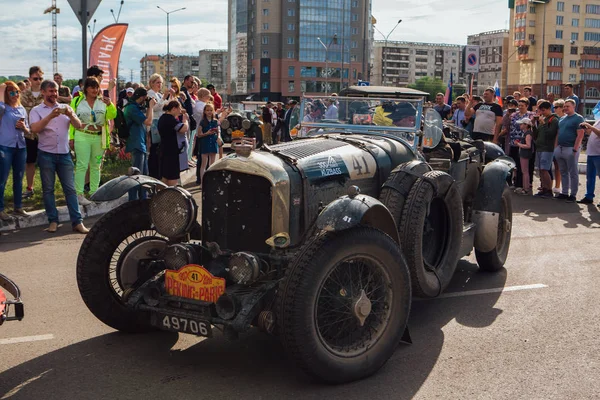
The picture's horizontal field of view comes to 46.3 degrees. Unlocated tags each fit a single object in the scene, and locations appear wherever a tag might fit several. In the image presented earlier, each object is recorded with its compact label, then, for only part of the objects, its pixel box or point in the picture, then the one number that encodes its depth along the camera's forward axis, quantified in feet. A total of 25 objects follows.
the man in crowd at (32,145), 37.22
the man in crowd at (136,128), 33.78
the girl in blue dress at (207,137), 42.11
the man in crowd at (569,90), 49.75
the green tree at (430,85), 473.26
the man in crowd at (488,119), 44.93
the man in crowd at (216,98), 61.87
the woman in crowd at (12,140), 30.27
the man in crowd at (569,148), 40.83
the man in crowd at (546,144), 42.60
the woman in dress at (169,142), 32.32
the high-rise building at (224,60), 650.22
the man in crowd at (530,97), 57.69
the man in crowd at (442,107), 53.21
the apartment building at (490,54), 513.33
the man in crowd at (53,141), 28.50
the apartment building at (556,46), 357.82
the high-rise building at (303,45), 390.83
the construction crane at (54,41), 315.66
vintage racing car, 13.97
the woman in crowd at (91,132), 32.65
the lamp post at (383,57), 532.48
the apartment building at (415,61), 583.99
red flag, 44.99
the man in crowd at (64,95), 38.11
